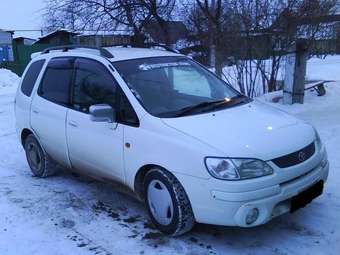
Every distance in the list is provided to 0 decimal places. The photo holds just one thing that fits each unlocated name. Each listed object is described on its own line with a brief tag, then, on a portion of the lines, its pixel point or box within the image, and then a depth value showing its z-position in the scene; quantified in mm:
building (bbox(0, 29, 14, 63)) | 26844
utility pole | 10696
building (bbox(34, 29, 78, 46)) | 24047
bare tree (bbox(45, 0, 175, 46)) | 11438
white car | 3803
